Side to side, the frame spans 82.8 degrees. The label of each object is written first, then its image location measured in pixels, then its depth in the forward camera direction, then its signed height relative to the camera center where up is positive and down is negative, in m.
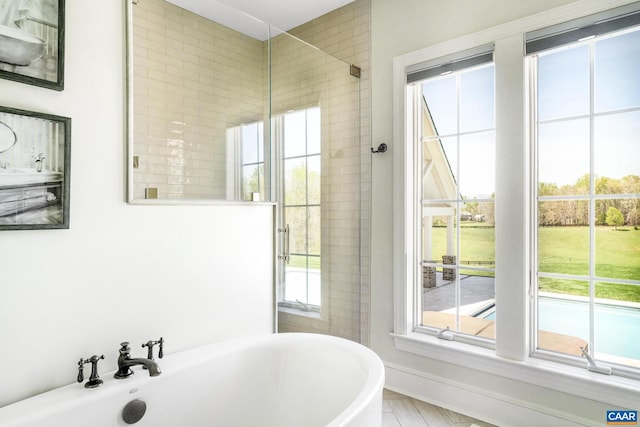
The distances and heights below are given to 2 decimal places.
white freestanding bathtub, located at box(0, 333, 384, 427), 1.26 -0.74
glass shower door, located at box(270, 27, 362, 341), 2.34 +0.18
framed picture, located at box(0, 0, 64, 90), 1.27 +0.62
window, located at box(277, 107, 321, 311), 2.37 +0.04
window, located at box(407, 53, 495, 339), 2.29 +0.12
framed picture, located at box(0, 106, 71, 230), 1.26 +0.15
